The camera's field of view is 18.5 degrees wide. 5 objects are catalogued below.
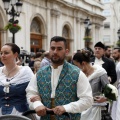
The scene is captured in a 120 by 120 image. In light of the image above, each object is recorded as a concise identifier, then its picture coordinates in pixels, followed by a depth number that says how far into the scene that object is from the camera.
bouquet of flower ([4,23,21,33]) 16.33
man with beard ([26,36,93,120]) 3.93
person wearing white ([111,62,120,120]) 7.99
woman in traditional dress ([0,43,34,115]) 4.66
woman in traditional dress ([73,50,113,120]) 6.20
